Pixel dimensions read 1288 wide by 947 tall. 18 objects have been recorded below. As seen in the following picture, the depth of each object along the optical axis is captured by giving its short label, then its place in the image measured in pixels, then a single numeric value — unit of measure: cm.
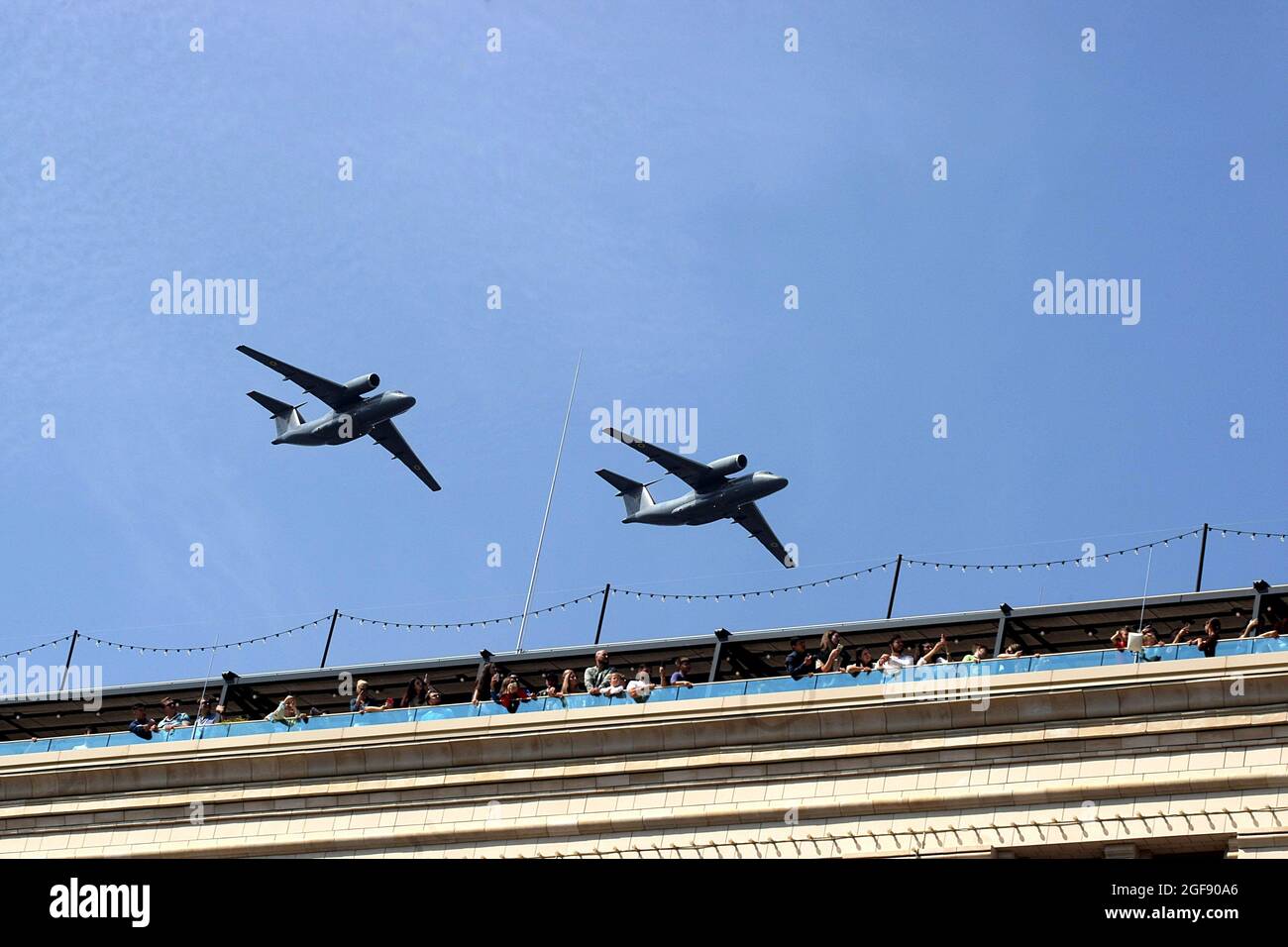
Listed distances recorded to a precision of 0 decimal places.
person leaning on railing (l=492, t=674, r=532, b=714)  3953
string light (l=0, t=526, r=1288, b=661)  4184
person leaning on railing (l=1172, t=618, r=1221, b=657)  3431
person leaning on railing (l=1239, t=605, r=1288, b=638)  3478
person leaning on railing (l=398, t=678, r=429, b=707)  4231
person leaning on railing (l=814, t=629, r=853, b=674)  3794
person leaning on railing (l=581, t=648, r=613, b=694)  3934
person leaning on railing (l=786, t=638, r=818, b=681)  3775
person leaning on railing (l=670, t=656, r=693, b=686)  3903
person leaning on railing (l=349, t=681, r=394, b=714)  4176
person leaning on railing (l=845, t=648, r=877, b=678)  3678
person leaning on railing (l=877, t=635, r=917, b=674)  3628
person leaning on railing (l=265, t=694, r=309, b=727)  4153
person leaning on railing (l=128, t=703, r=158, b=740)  4262
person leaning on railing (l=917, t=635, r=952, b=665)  3672
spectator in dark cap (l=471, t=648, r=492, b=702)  4148
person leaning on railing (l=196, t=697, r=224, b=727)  4302
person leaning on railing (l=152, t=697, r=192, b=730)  4284
